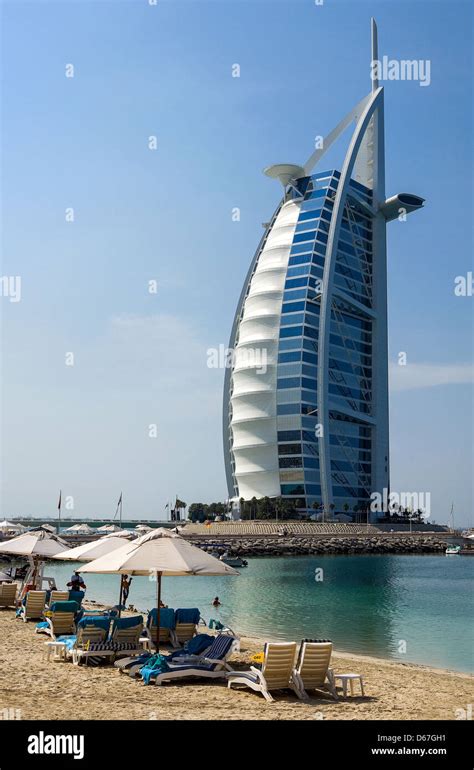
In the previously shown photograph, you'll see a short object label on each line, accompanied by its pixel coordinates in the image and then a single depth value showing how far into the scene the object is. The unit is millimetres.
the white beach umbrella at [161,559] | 14961
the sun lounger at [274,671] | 12961
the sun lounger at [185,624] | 18250
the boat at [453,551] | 89850
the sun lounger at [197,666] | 13758
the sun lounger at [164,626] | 17891
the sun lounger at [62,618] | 18828
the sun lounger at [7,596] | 27233
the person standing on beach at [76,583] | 24370
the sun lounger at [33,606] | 23312
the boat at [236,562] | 62062
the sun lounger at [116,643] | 15773
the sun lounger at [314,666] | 13438
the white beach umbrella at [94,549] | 21188
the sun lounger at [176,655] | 14514
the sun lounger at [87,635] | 15842
